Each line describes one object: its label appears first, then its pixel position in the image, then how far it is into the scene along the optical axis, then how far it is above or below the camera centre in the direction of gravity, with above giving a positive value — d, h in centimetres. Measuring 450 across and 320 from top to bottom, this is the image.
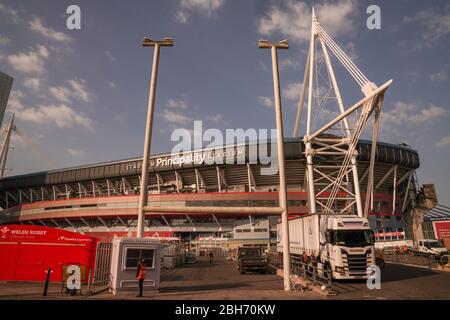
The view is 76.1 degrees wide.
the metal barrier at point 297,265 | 1671 -230
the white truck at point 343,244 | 1794 -31
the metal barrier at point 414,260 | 3022 -233
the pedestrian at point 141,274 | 1405 -179
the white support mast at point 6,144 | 10160 +3125
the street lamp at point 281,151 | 1522 +480
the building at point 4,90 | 16925 +8396
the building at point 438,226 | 5312 +311
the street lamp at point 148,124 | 1599 +661
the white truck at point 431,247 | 3856 -83
